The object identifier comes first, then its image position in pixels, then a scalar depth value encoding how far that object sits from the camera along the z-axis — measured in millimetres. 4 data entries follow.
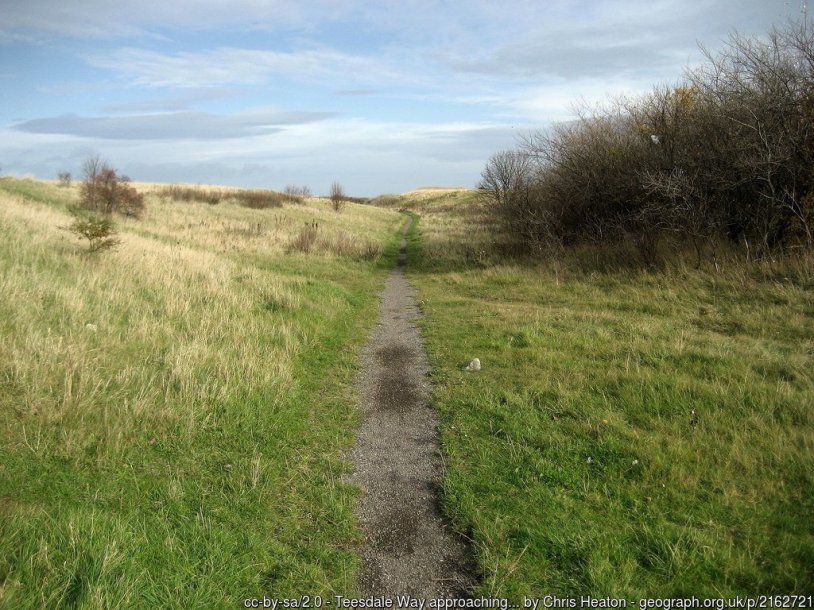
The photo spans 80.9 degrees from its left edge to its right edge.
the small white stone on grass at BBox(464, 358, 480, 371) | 7082
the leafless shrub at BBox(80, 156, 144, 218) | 25422
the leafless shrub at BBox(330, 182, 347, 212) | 46766
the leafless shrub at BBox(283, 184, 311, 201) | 55725
